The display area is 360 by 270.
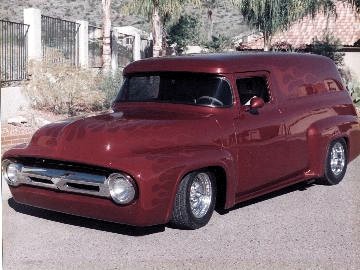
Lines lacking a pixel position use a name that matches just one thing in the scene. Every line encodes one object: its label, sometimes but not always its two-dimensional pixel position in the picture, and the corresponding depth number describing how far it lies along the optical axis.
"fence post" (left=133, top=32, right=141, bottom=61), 28.78
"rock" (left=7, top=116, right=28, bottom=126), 12.80
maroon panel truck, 5.71
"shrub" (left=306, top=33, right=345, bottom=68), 31.17
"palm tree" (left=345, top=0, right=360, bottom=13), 24.36
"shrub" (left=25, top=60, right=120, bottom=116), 15.36
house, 32.16
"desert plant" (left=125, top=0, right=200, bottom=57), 22.53
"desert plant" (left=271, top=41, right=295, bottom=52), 32.02
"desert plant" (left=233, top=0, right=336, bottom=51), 26.27
